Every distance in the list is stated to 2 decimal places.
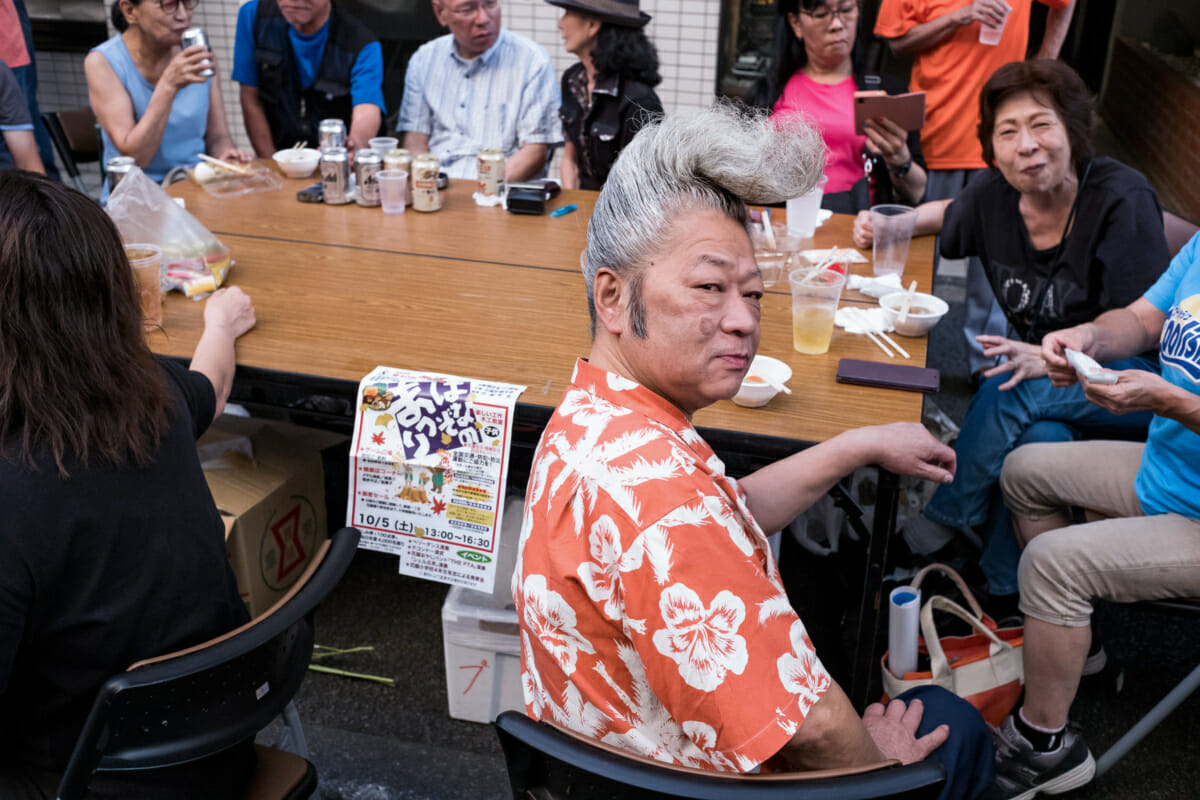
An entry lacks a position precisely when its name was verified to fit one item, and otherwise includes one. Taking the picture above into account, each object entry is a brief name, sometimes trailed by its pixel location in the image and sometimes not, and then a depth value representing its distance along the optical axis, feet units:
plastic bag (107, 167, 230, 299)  8.41
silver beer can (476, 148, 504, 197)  10.95
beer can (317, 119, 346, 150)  11.27
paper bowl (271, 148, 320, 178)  11.91
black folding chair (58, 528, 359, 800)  4.17
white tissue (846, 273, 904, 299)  8.58
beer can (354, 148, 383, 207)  10.49
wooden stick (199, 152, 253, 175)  11.22
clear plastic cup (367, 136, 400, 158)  11.56
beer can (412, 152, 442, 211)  10.61
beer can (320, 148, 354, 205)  10.70
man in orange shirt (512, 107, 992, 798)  3.58
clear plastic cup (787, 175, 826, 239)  9.87
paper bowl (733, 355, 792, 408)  6.60
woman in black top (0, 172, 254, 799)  4.38
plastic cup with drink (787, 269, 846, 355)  7.27
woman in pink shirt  11.59
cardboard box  7.79
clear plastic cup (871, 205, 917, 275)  9.11
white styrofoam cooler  7.36
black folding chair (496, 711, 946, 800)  3.31
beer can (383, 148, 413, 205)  10.82
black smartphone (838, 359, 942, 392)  6.95
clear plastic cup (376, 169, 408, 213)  10.48
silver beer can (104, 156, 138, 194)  9.25
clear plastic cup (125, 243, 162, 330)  7.55
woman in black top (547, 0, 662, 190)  12.01
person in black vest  13.99
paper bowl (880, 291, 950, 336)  7.75
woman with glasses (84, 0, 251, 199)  11.55
